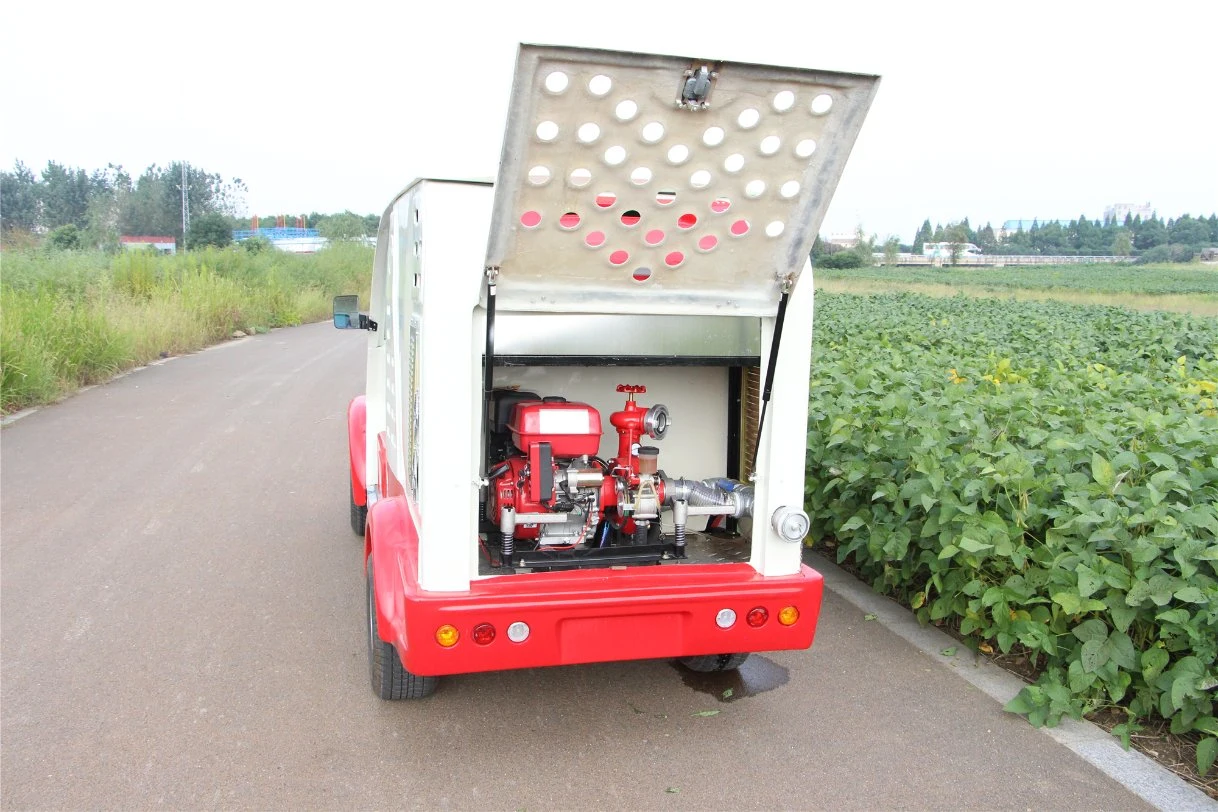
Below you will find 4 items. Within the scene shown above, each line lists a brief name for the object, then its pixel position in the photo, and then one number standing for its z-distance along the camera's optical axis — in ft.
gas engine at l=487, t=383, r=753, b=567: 12.74
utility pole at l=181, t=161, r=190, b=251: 150.36
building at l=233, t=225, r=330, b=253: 172.65
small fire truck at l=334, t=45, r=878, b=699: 9.62
